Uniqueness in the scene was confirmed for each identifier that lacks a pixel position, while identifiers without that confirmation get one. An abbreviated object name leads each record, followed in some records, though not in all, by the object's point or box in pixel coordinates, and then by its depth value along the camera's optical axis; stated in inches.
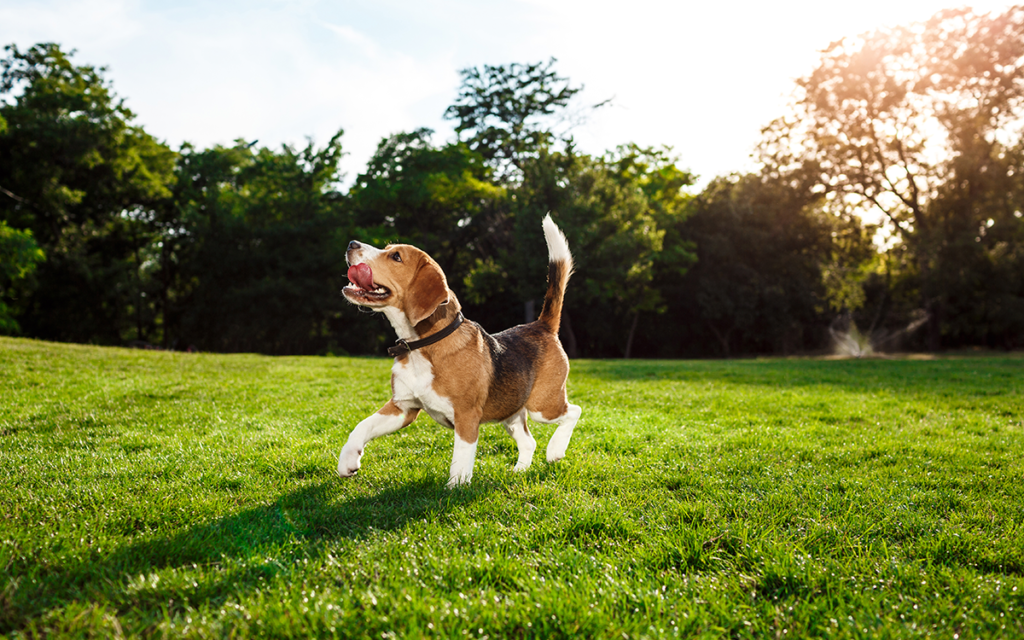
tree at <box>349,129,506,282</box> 1282.0
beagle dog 163.5
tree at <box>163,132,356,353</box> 1357.0
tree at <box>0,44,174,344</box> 1242.0
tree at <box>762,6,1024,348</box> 1132.5
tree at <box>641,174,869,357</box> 1325.0
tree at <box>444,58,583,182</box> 1358.3
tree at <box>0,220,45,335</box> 834.2
